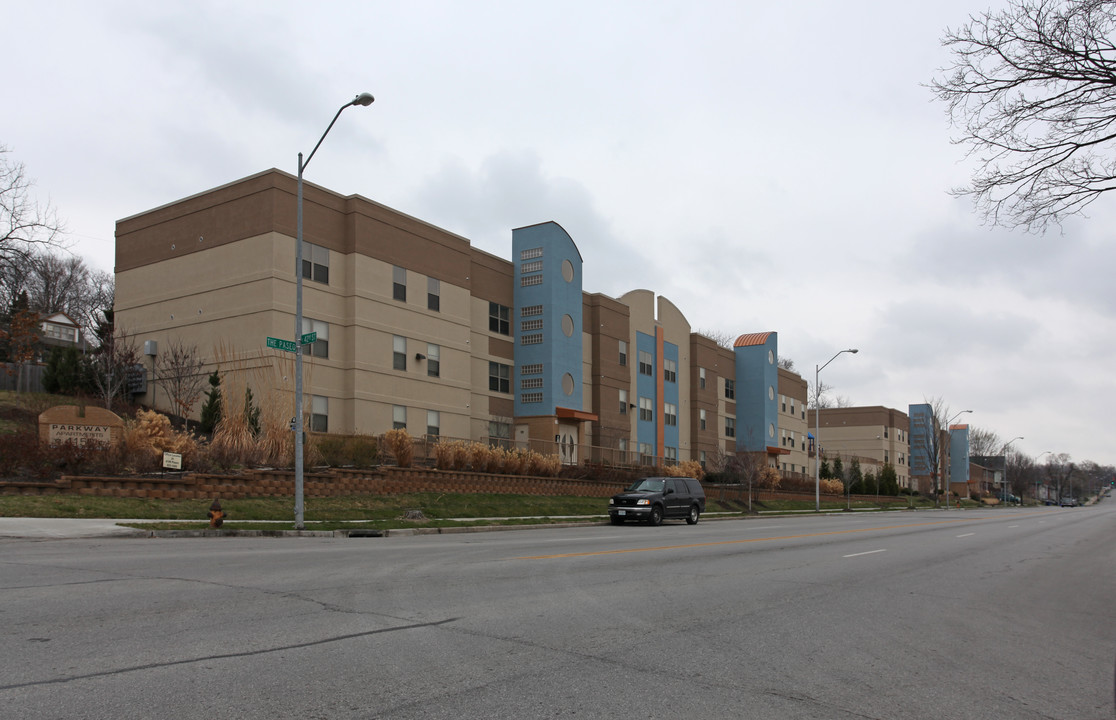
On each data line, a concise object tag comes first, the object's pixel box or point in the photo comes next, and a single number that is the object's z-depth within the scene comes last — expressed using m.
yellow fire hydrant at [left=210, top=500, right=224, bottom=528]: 18.95
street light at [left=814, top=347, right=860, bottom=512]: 49.79
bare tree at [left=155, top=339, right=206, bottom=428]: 32.66
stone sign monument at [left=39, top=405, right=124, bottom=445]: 22.56
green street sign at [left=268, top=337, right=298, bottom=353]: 20.14
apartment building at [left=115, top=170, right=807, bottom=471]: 32.97
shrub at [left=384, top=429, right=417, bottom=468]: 29.77
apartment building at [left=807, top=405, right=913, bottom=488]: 107.25
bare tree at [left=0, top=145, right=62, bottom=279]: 27.78
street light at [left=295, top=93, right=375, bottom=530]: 19.78
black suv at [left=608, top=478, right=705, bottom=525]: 29.19
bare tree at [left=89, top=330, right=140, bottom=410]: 33.41
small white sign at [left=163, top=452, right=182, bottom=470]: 22.41
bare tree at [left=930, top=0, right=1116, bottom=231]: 12.52
